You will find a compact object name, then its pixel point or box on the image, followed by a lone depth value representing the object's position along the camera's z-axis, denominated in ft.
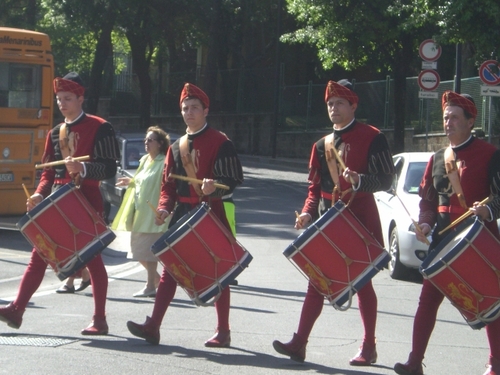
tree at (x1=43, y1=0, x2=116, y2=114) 105.81
